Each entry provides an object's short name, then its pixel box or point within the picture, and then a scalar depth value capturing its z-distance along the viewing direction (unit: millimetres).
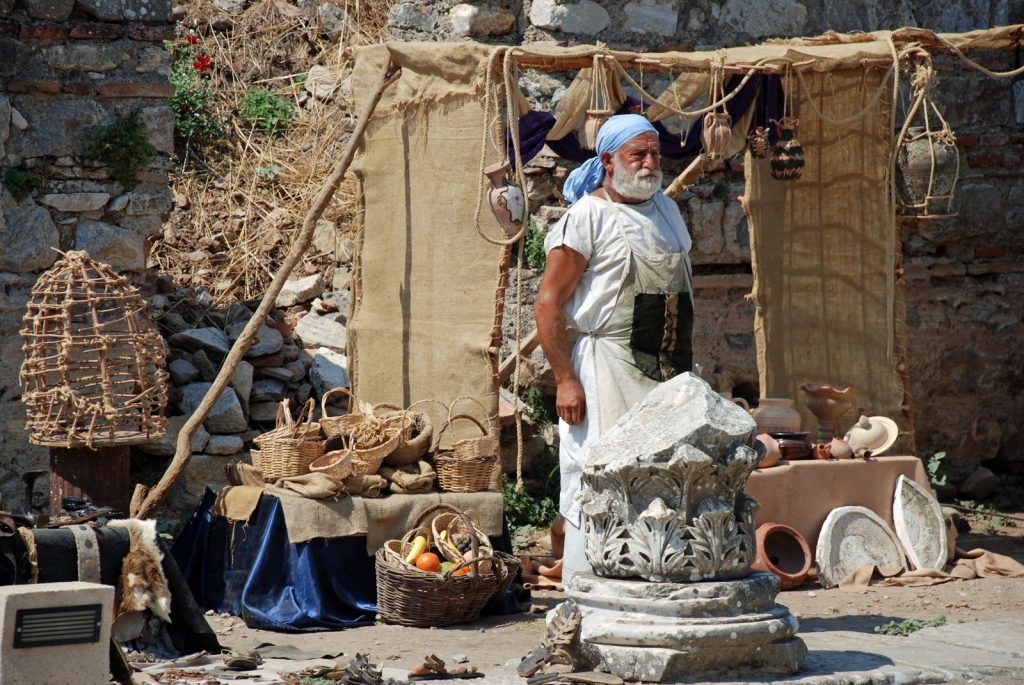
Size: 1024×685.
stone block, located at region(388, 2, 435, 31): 14539
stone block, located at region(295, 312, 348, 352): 15166
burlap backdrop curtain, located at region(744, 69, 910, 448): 13805
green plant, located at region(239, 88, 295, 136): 17793
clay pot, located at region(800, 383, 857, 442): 13318
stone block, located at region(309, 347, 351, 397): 14419
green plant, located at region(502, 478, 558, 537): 14432
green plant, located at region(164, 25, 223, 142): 17513
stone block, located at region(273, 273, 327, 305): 15779
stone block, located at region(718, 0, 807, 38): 14686
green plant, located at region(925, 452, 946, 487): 15259
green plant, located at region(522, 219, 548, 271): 14365
